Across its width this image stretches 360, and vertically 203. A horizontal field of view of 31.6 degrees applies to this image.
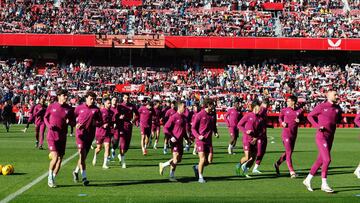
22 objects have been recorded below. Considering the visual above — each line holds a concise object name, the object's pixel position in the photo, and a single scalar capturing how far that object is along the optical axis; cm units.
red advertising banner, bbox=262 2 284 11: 6844
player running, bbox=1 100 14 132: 3875
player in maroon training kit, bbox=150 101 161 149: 2869
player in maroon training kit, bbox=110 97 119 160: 2050
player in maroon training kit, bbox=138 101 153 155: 2534
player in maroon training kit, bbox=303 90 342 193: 1423
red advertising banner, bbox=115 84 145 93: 5703
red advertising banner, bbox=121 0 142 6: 6750
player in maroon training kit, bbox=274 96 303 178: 1731
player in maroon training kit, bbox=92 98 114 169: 1938
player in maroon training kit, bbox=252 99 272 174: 1814
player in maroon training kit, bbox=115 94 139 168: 1992
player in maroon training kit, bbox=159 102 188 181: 1623
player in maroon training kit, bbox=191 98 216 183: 1602
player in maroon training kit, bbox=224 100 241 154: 2559
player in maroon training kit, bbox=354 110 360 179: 1710
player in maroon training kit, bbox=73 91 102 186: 1541
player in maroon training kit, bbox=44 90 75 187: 1472
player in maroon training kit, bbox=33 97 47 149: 2656
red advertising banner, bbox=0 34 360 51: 6178
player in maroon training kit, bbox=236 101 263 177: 1761
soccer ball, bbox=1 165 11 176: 1689
